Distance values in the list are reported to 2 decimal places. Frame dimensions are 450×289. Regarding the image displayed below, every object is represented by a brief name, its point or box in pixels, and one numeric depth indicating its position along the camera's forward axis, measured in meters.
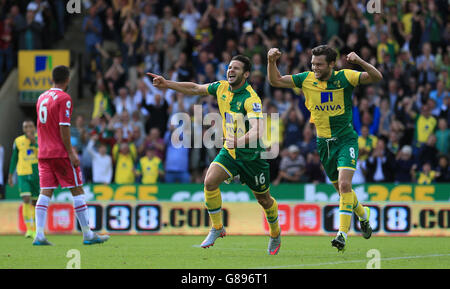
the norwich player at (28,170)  28.48
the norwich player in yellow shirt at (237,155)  19.47
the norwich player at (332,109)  19.58
